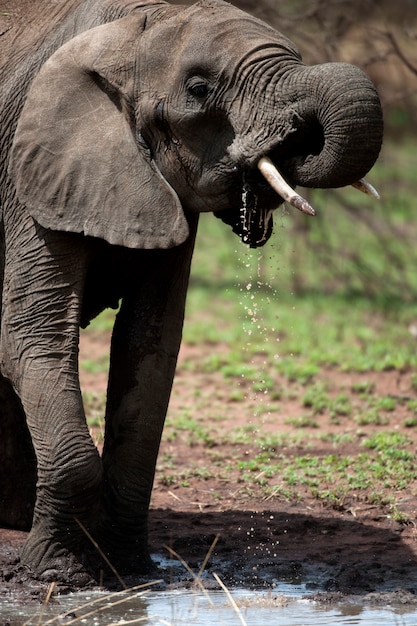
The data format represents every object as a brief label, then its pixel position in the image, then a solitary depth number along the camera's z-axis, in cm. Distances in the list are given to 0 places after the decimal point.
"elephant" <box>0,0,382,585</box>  1055
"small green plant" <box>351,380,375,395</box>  1878
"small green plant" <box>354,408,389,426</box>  1725
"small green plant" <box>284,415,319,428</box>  1741
